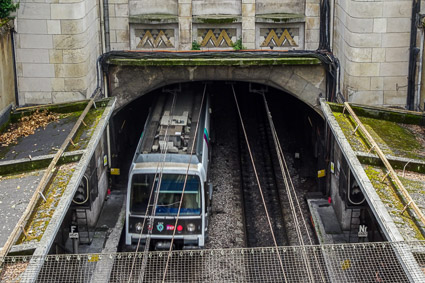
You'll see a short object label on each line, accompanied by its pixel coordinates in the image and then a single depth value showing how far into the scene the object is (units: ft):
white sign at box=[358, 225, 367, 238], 61.67
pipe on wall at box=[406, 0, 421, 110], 66.03
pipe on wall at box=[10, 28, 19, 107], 67.10
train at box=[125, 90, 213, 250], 61.16
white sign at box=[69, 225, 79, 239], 61.29
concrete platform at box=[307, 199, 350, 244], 66.54
